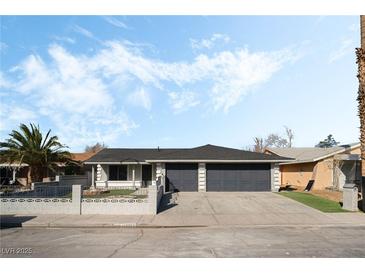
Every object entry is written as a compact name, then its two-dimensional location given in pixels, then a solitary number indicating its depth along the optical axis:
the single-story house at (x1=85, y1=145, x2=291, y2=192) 28.09
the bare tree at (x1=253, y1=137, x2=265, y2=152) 74.85
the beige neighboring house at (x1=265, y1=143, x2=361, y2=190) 29.61
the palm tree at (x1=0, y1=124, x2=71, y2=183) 31.08
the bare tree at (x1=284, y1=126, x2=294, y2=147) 77.81
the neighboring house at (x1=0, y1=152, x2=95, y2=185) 36.25
